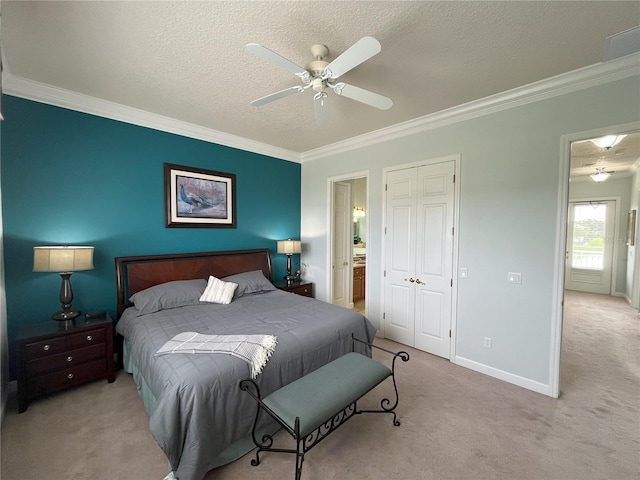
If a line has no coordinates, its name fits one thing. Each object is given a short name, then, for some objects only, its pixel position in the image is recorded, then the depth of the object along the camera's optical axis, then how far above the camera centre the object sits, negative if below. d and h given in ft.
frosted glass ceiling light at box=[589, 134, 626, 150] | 10.39 +3.79
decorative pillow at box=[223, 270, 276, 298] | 11.41 -2.33
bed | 5.11 -2.90
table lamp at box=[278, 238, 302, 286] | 14.15 -0.95
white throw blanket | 6.03 -2.76
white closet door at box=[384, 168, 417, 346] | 11.46 -1.07
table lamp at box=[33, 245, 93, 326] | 7.53 -1.05
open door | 15.81 -0.81
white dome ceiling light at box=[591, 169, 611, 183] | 18.44 +4.08
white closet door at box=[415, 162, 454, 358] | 10.39 -1.05
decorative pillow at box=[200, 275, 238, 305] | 10.25 -2.43
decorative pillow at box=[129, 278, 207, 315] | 9.20 -2.43
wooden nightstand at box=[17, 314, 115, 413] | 7.27 -3.75
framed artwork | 11.17 +1.40
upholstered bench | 5.02 -3.46
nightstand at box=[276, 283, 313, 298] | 13.76 -3.06
